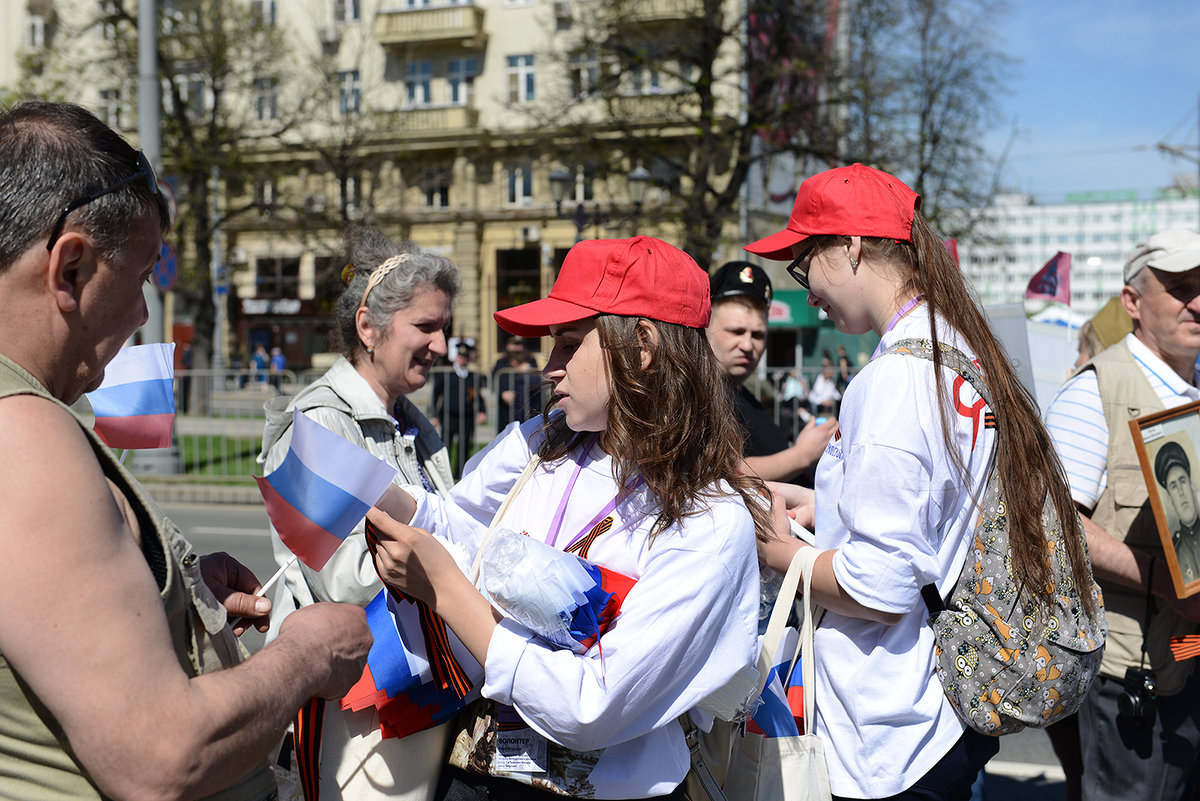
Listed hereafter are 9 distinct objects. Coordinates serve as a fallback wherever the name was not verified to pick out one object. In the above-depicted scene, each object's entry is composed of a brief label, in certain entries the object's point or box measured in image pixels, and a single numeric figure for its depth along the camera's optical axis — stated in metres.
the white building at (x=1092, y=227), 114.94
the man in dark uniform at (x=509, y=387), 10.55
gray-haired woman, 2.36
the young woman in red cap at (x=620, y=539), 1.67
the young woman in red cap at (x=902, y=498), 1.92
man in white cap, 2.76
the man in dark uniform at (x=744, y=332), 3.69
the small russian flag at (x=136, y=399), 2.39
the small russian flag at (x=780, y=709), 2.03
